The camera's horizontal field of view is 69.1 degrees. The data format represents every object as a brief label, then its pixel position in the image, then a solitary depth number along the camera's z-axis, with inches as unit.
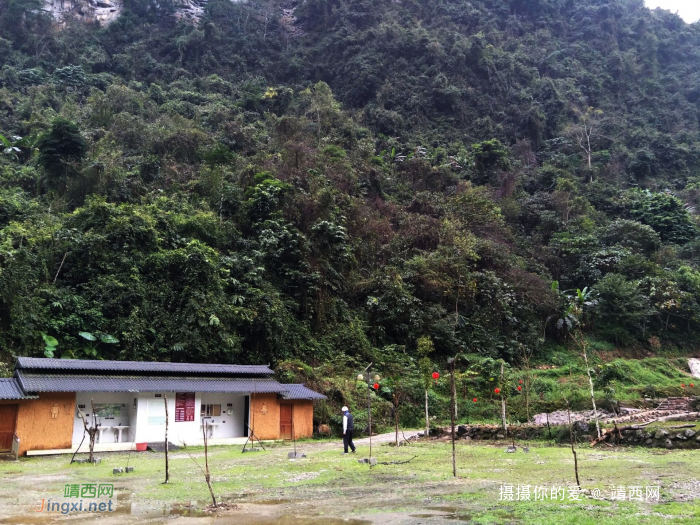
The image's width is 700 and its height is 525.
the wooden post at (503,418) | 779.4
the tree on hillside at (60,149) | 1326.3
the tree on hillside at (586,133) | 2338.8
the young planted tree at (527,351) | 1323.1
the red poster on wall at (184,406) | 831.7
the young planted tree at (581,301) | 1441.9
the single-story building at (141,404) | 693.9
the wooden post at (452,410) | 453.2
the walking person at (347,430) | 673.0
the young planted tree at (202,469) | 337.8
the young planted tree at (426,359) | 933.0
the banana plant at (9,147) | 1493.6
